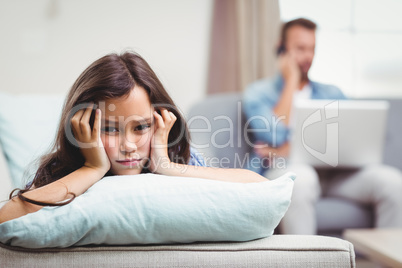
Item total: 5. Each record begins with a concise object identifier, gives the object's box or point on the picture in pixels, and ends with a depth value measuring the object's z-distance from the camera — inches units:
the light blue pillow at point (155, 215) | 47.5
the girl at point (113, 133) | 50.7
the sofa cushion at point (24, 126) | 74.9
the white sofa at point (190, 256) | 47.9
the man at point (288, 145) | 91.6
